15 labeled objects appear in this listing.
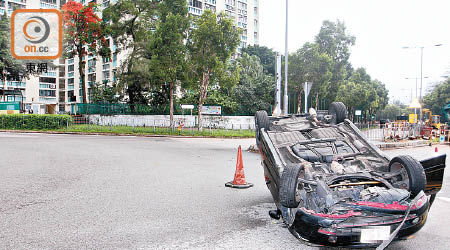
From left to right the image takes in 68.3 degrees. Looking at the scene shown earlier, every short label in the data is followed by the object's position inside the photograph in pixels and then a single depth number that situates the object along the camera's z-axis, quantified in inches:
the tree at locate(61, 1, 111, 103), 1203.9
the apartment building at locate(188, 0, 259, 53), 2158.0
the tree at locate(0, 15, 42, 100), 1269.7
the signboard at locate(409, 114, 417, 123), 1122.2
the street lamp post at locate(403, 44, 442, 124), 1440.5
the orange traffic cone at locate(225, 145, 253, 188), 290.8
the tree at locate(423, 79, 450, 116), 2358.8
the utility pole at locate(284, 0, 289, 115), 660.7
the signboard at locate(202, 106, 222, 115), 1226.1
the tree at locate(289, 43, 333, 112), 1373.0
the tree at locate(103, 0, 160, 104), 1162.0
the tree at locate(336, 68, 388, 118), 1808.6
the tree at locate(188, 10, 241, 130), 913.5
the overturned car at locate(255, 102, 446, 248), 134.6
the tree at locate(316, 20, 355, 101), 1711.4
